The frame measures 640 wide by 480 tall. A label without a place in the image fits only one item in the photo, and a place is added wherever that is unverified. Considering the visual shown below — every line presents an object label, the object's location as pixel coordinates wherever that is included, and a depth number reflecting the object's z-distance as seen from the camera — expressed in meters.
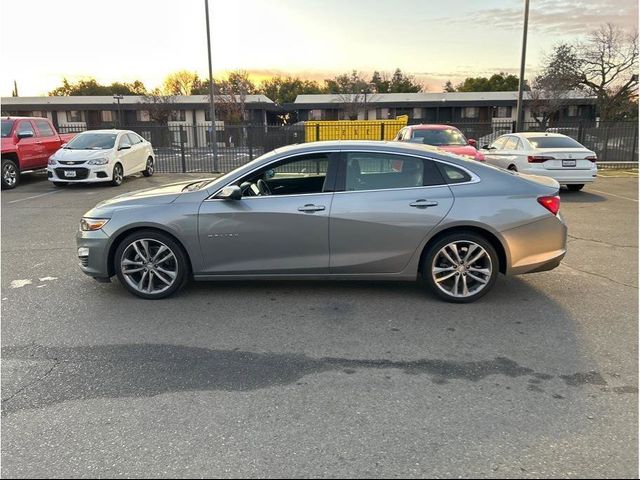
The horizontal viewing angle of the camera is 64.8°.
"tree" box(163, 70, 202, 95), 74.19
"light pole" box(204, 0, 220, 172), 17.81
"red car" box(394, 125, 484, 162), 12.44
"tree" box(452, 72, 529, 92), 68.81
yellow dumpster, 20.50
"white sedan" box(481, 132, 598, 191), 11.75
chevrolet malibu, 4.82
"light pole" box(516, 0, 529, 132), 16.97
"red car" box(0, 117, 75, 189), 13.98
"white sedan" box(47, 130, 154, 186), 13.82
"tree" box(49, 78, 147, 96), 77.62
